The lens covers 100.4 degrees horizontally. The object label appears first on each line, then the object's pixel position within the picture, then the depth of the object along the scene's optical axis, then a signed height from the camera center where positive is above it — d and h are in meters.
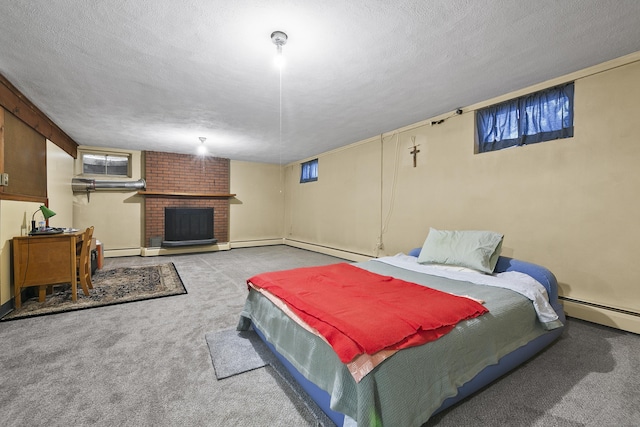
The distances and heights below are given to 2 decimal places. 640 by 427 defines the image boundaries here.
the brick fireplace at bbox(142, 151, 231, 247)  6.23 +0.54
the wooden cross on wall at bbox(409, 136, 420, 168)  4.23 +0.97
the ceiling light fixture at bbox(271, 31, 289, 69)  2.03 +1.32
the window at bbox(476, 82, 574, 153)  2.79 +1.07
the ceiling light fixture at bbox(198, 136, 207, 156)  5.10 +1.34
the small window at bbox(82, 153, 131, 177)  5.88 +0.99
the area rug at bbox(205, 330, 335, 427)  1.50 -1.11
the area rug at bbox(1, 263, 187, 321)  2.87 -1.07
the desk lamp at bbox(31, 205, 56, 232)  3.28 -0.10
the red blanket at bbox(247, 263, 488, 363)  1.28 -0.60
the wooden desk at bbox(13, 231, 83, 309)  2.84 -0.60
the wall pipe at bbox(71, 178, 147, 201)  5.47 +0.49
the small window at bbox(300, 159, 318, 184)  6.80 +1.03
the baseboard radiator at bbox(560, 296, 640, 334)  2.36 -0.96
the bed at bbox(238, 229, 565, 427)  1.18 -0.79
